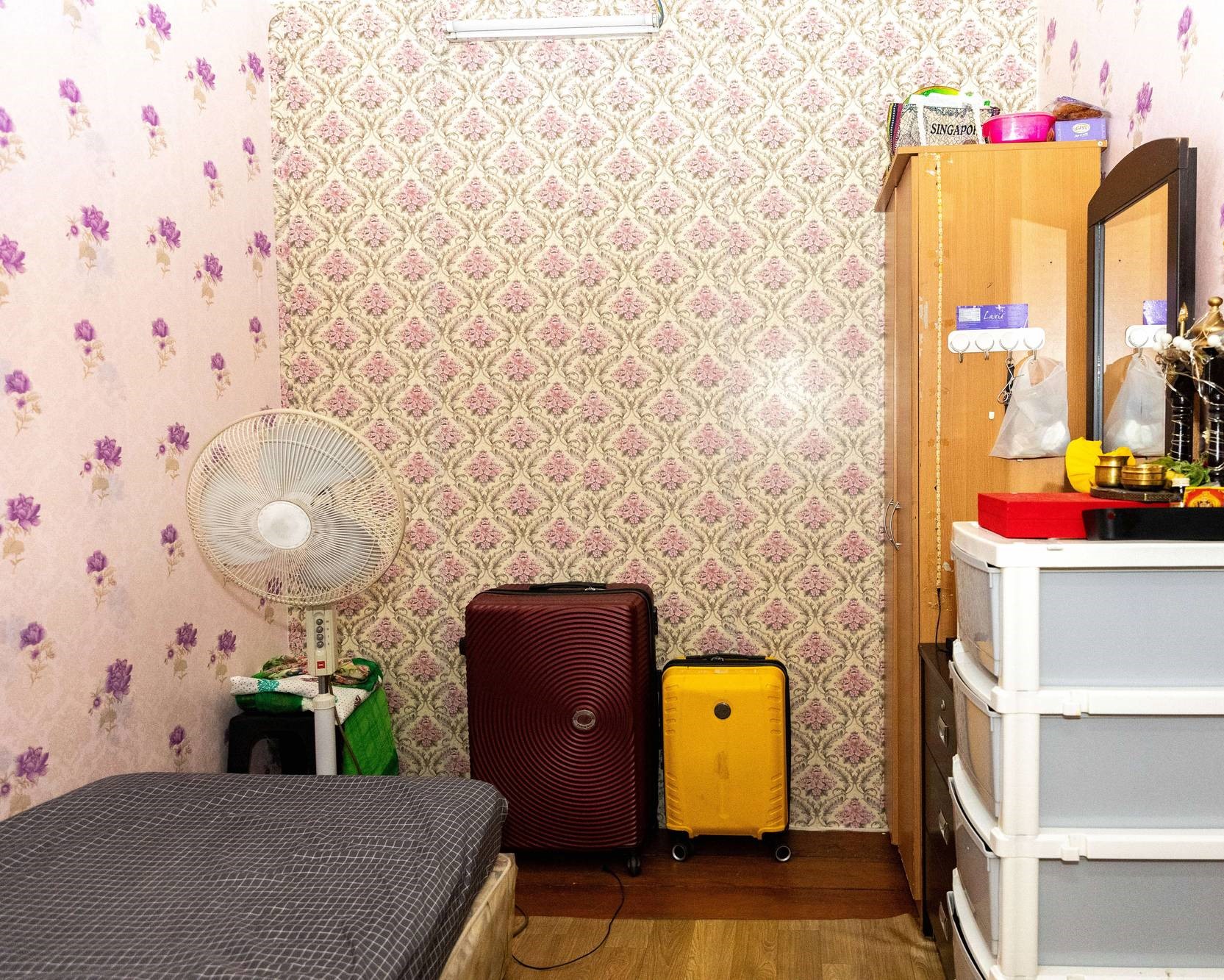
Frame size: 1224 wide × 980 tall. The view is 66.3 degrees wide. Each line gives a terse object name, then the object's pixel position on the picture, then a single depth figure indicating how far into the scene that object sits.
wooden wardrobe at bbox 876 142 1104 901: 2.30
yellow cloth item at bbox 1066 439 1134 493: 1.84
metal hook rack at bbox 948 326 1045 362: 2.30
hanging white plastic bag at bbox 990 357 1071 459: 2.06
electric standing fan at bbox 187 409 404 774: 1.96
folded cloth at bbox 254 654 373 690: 2.88
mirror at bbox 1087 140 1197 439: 1.84
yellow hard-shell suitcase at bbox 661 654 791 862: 2.79
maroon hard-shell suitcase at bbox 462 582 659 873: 2.74
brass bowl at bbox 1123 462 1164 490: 1.56
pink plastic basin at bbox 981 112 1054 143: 2.33
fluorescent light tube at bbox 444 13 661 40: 2.89
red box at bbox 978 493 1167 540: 1.54
